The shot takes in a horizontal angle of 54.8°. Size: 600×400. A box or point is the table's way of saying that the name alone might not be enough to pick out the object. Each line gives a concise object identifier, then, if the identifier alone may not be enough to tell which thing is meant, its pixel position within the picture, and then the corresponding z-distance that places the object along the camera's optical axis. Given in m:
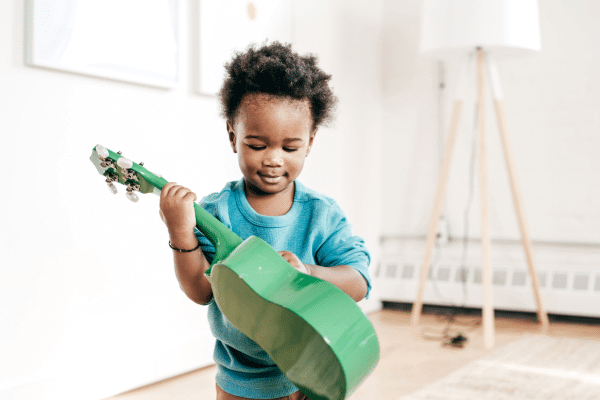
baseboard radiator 2.53
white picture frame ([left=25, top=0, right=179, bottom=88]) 1.40
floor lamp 2.10
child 0.79
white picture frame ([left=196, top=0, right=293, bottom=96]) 1.84
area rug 1.58
